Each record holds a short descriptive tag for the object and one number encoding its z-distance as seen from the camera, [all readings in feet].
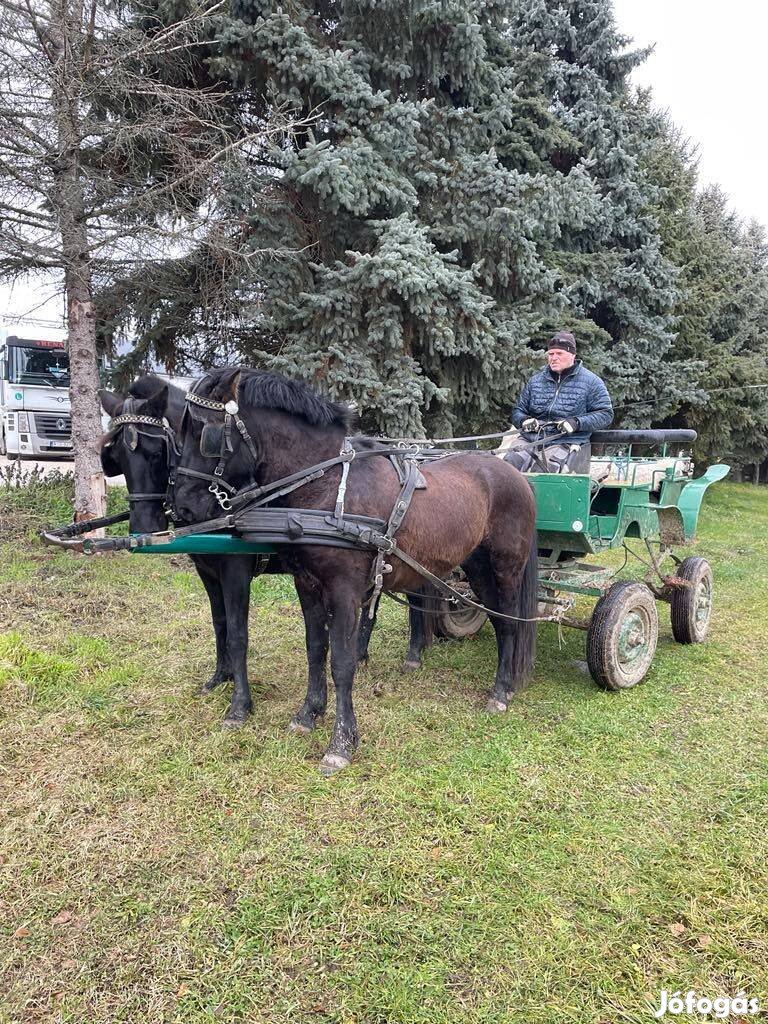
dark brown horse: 10.69
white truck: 44.39
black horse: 11.09
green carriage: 14.62
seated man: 16.20
